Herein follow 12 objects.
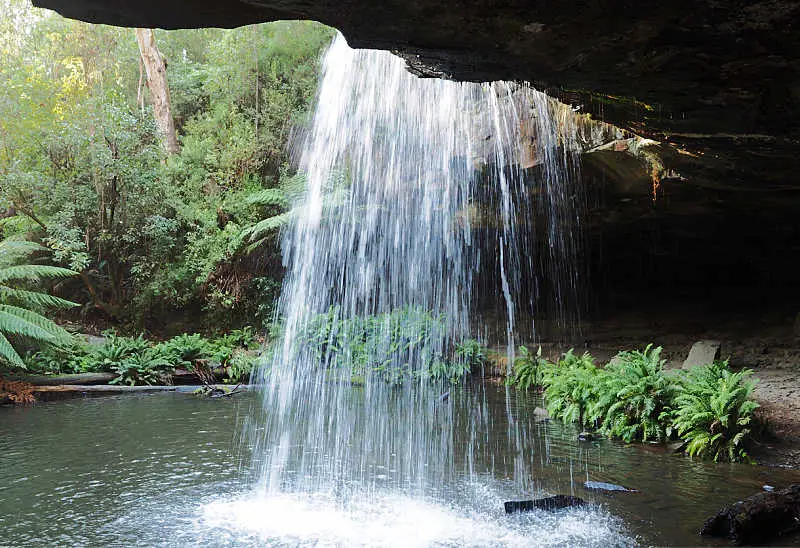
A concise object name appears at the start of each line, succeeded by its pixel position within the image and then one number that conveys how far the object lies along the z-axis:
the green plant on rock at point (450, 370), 13.24
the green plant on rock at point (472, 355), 13.73
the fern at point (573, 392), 9.02
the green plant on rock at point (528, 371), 12.05
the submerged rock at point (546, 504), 5.30
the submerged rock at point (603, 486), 5.88
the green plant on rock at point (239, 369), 13.55
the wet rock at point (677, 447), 7.37
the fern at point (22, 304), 11.45
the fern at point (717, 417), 7.01
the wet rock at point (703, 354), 9.92
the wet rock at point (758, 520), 4.54
